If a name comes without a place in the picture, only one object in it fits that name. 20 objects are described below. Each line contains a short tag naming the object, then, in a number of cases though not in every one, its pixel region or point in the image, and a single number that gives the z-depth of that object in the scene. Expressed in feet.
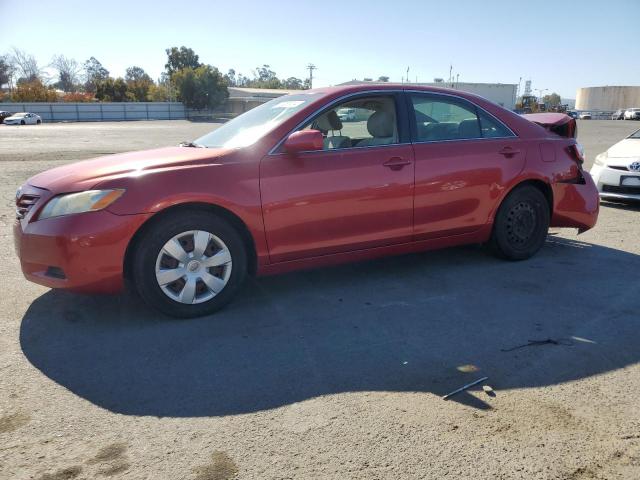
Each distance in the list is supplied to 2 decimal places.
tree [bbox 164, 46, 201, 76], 314.96
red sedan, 12.05
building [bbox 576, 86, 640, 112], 358.43
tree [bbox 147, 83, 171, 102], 290.15
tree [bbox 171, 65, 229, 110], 251.19
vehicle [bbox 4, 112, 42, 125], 165.52
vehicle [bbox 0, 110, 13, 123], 170.60
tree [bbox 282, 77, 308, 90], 501.15
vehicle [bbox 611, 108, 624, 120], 241.22
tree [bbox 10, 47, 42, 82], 325.34
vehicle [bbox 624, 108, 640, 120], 223.30
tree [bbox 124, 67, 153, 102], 280.02
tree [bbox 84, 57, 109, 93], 402.93
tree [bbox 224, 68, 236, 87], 572.47
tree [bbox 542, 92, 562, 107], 437.99
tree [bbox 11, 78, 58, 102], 251.19
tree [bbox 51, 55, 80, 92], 365.40
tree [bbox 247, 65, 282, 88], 471.13
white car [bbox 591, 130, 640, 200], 25.99
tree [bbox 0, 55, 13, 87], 298.15
